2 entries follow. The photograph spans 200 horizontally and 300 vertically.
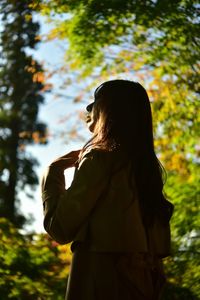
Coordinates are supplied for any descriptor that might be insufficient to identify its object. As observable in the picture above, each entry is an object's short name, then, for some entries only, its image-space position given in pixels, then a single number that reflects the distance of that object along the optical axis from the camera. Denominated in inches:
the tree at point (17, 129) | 668.7
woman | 66.0
